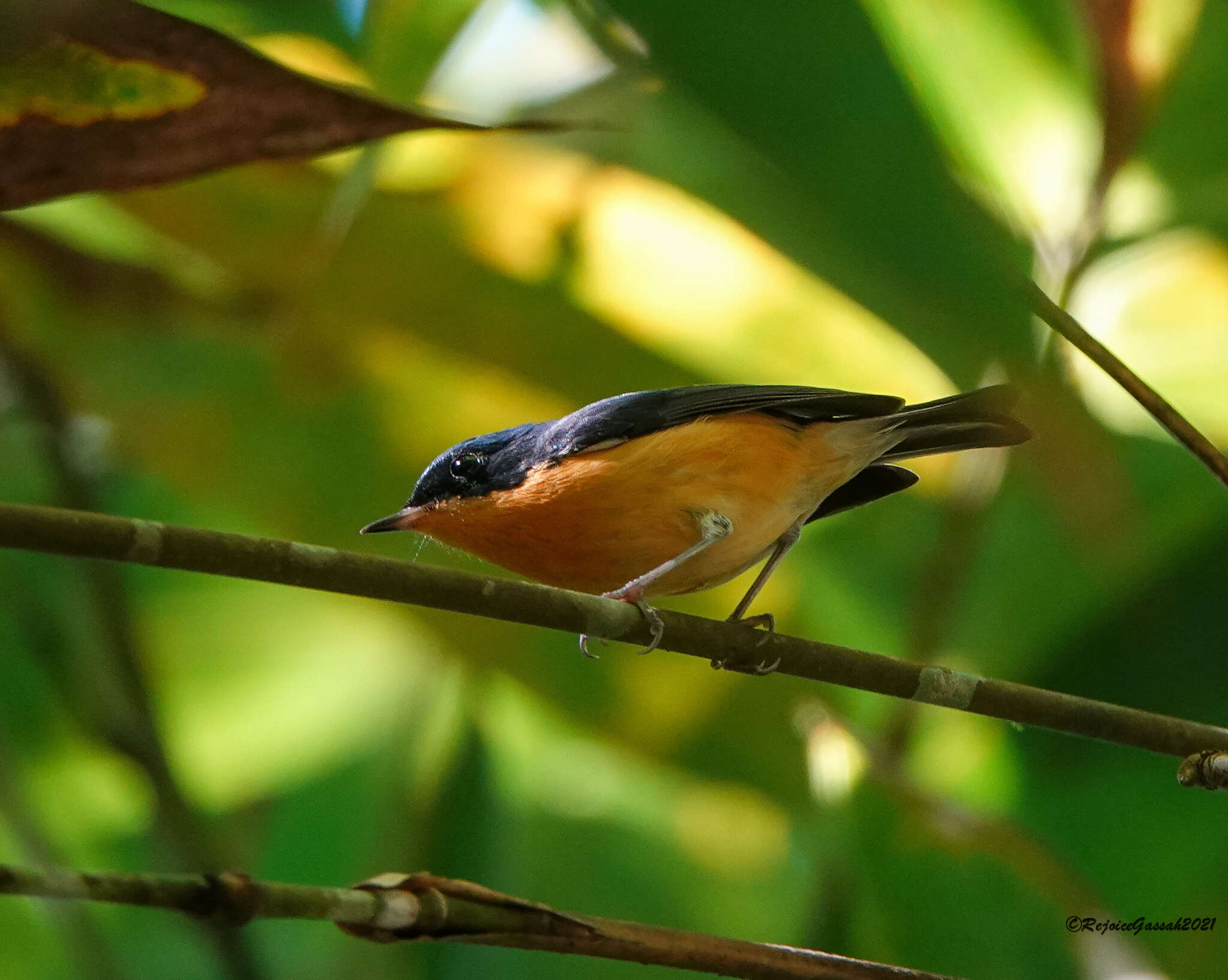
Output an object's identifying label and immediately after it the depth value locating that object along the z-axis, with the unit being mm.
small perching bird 2937
